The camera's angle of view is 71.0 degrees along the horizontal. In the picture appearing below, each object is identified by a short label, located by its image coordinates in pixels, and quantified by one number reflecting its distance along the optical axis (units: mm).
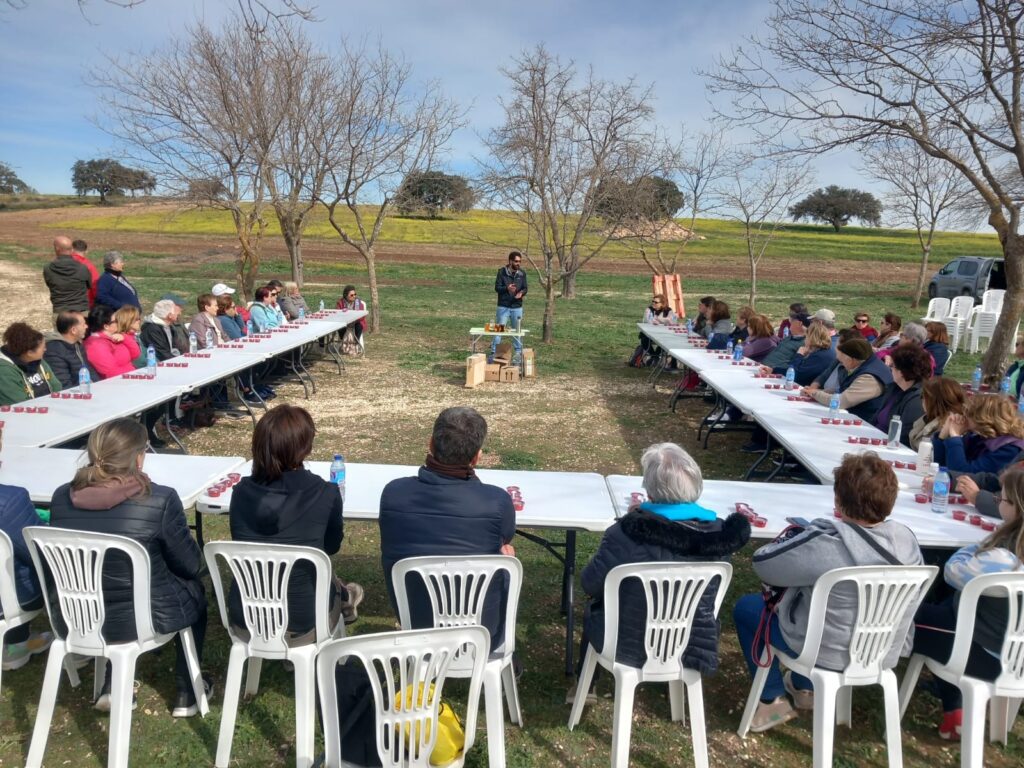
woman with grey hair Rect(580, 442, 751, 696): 2451
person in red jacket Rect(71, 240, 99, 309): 8203
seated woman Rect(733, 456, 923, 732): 2451
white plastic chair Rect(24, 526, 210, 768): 2406
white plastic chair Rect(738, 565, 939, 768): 2377
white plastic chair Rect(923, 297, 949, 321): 14352
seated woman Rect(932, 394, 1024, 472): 3600
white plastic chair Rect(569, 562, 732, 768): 2387
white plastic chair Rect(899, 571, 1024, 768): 2377
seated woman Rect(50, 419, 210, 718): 2498
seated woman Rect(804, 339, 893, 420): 5398
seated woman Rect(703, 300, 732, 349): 8797
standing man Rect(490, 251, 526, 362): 10594
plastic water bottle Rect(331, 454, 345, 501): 3401
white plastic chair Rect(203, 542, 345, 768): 2432
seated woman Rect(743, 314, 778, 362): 8164
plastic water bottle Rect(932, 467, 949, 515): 3385
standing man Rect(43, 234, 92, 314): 8047
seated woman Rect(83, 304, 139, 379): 5992
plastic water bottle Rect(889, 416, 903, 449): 4434
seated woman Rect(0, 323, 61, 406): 4875
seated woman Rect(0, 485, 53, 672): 2678
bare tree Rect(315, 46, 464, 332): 12219
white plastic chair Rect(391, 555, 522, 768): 2340
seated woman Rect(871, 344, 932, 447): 4848
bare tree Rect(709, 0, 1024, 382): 6027
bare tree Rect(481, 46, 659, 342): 11883
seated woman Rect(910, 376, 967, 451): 4094
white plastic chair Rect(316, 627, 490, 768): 1892
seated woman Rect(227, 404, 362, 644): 2563
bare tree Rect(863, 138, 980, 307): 18453
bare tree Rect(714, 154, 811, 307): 16438
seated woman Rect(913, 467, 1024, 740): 2447
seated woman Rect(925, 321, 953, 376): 6902
